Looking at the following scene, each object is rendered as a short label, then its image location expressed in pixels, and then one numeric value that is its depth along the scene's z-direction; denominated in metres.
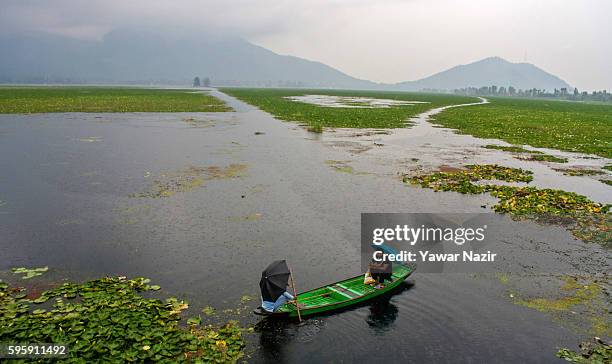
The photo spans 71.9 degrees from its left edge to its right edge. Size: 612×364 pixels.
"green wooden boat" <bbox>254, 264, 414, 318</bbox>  13.34
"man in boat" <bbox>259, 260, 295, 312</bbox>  13.05
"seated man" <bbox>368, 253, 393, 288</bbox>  15.04
